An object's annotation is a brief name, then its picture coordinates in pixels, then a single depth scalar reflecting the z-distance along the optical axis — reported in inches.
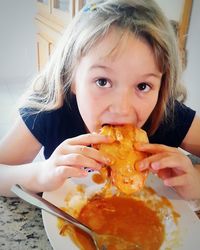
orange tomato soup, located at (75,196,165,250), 24.5
